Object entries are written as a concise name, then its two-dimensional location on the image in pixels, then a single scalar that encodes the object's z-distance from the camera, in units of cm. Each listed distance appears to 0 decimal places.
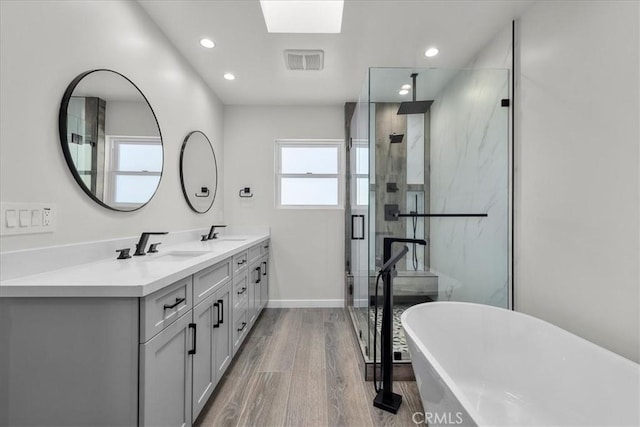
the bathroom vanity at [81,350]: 101
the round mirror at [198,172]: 255
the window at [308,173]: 361
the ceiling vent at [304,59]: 240
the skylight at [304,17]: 212
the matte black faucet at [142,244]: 176
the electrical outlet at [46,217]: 126
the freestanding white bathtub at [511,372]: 112
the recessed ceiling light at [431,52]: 238
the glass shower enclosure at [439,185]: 217
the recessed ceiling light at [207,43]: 226
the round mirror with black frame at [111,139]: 141
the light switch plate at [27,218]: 111
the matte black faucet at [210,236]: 274
